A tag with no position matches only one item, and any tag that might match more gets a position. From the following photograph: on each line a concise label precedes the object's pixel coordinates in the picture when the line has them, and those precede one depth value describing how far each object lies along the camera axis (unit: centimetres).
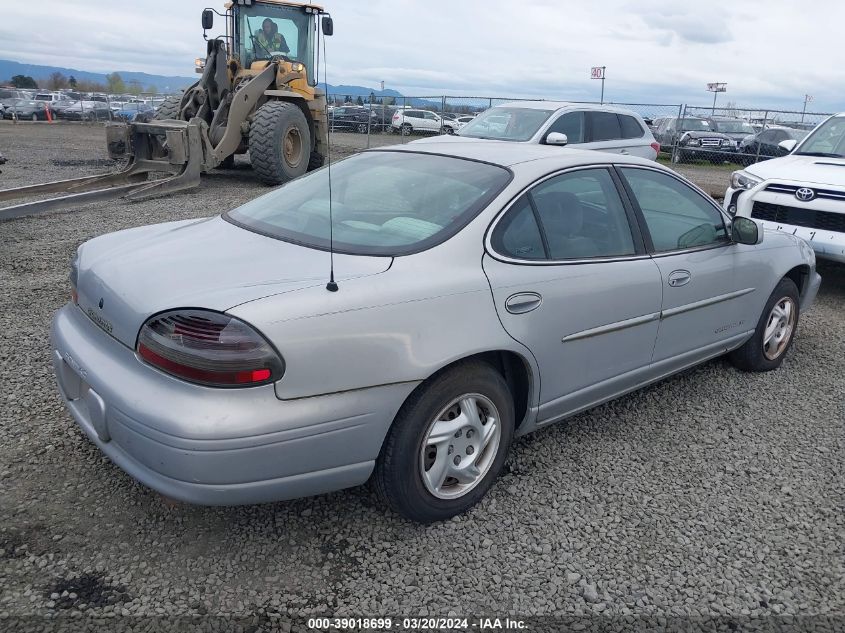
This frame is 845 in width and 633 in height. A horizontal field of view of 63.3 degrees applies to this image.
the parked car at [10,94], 3296
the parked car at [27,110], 3195
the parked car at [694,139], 1900
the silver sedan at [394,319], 224
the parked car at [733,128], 2053
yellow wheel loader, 1033
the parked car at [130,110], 3120
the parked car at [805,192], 617
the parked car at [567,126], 967
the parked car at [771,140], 1783
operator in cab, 1227
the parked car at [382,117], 2492
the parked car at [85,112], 3262
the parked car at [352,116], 2628
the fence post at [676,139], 1695
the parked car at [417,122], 2542
